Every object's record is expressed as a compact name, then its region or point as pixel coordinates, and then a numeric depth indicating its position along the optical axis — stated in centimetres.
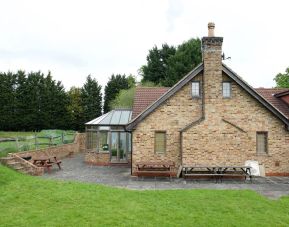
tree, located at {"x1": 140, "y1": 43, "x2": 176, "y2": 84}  5716
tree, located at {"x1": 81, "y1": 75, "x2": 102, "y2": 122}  5919
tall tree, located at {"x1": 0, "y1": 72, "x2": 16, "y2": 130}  5162
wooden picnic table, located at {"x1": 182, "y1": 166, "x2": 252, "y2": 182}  1570
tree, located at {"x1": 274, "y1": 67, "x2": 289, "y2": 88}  4919
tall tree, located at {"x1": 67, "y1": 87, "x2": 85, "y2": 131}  5788
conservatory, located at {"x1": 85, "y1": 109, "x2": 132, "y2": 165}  2247
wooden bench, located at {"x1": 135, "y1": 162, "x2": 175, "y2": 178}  1654
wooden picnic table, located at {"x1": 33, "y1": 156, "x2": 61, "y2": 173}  1822
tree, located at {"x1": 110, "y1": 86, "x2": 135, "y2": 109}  5181
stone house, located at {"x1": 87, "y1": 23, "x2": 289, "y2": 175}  1695
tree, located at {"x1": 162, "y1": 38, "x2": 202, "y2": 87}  4925
